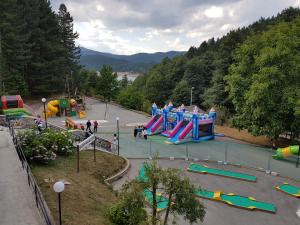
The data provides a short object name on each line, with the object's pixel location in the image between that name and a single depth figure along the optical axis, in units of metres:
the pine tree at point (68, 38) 44.68
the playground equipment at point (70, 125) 22.49
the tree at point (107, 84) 43.08
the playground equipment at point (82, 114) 30.14
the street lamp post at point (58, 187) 6.11
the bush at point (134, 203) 6.92
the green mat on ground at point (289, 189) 12.85
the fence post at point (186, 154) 17.32
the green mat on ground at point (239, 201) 11.39
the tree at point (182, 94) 46.76
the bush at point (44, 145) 11.50
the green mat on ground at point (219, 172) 14.59
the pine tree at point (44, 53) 37.09
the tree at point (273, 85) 18.12
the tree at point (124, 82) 76.54
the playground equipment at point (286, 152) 17.30
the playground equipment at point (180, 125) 21.50
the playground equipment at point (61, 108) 29.61
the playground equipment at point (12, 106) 24.93
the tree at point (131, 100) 39.39
